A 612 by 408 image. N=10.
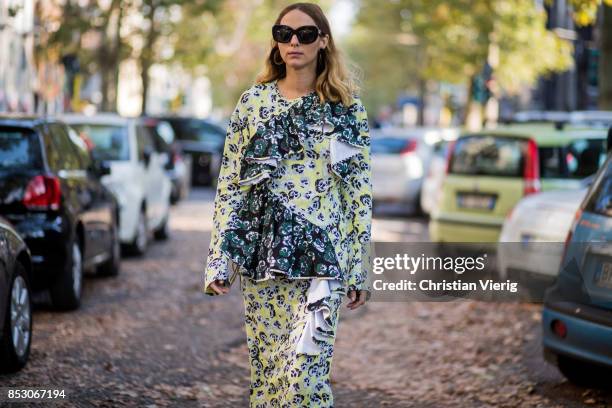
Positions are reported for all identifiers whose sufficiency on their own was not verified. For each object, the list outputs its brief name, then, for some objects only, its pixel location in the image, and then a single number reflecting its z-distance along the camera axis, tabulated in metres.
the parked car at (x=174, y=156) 22.59
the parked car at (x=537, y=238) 10.43
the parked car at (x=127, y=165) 15.12
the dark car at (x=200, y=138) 33.00
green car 13.16
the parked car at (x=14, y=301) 7.60
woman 4.83
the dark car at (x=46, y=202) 10.08
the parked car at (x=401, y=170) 25.06
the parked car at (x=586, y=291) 6.95
